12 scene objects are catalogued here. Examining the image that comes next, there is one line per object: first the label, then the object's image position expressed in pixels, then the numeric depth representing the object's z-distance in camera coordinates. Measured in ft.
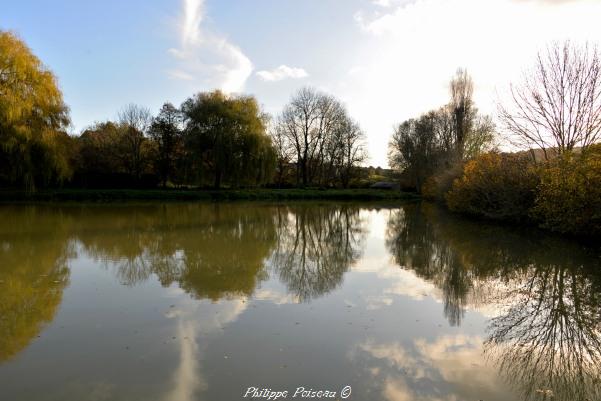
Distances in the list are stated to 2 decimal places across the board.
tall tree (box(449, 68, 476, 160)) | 120.26
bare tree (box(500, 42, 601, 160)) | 54.95
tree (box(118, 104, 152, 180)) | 135.23
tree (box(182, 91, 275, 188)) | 115.14
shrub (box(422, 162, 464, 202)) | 87.50
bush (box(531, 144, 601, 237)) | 38.63
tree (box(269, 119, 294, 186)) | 158.40
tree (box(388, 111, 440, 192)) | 138.62
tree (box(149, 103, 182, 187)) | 136.56
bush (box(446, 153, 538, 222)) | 57.88
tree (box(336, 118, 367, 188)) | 162.81
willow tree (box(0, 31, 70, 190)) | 77.77
